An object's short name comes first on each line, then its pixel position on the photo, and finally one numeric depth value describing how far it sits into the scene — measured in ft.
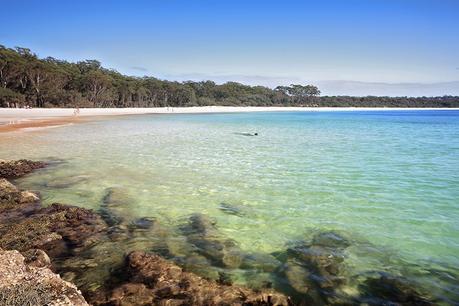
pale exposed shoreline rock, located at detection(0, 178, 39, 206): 23.89
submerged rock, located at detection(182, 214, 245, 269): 16.55
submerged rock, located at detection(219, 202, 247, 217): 23.67
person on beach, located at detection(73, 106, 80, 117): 168.55
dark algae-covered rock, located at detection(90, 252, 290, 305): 12.71
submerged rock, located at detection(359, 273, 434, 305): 13.24
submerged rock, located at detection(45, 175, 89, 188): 30.91
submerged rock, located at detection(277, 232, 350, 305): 13.74
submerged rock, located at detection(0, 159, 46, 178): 34.25
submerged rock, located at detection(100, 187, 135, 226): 22.06
